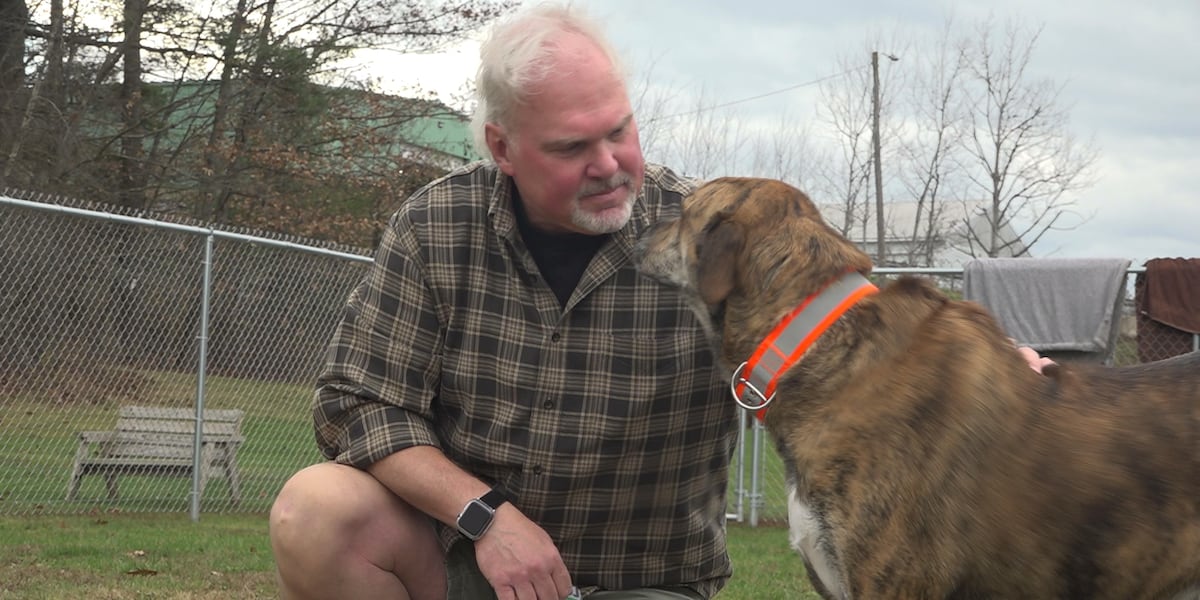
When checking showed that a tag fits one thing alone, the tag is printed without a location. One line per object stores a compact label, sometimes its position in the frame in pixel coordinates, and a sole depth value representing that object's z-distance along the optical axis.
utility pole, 26.44
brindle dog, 3.03
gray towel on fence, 9.16
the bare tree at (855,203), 26.92
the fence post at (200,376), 9.32
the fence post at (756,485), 10.54
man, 3.54
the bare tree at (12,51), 17.67
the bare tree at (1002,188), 22.98
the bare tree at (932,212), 25.19
